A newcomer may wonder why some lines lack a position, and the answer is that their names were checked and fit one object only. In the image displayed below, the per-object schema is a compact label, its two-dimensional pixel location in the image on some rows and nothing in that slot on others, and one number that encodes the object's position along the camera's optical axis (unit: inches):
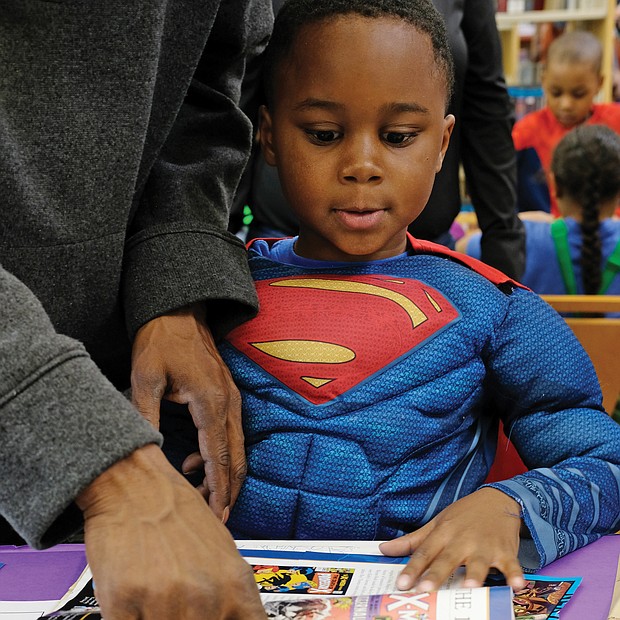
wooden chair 67.4
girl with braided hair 105.1
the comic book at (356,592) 32.1
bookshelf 214.4
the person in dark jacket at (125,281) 27.1
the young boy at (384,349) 43.1
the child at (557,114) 175.2
